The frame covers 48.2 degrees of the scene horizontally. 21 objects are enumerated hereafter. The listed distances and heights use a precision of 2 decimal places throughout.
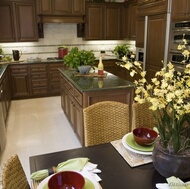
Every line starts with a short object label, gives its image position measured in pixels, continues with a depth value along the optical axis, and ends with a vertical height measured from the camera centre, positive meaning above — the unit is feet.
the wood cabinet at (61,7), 16.89 +3.14
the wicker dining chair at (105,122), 5.78 -2.08
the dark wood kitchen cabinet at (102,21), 18.43 +2.23
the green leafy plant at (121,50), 18.86 -0.32
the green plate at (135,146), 4.58 -2.16
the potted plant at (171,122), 3.16 -1.26
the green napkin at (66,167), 3.79 -2.25
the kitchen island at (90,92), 8.77 -1.92
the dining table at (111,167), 3.70 -2.32
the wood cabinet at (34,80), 17.01 -2.68
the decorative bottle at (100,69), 10.87 -1.14
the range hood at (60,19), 17.07 +2.22
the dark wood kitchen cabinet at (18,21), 16.60 +2.03
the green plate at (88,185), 3.56 -2.30
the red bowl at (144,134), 4.74 -2.00
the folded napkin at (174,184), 3.36 -2.16
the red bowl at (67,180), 3.59 -2.23
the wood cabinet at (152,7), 11.49 +2.26
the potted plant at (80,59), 11.44 -0.66
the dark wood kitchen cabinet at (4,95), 11.87 -2.89
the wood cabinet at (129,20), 17.48 +2.25
